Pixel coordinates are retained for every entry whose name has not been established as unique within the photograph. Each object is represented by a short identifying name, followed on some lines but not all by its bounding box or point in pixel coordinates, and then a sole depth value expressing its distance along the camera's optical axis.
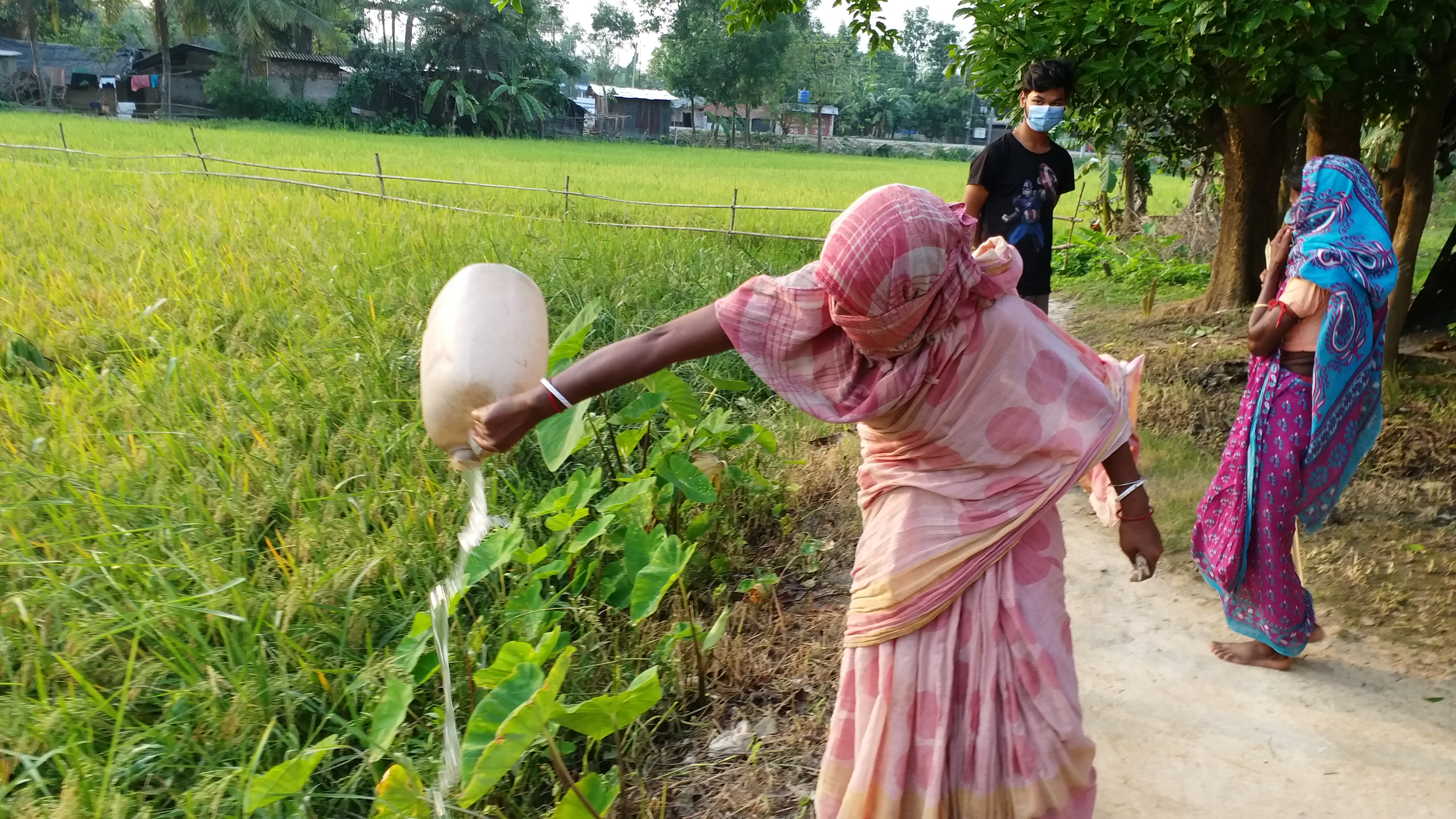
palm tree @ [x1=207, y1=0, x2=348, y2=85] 27.11
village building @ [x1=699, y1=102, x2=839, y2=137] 40.97
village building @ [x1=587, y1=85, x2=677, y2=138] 38.94
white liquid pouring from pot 1.74
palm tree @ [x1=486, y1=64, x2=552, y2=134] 30.39
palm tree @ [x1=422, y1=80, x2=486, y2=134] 29.27
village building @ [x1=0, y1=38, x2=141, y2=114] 29.73
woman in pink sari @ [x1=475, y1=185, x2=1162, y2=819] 1.41
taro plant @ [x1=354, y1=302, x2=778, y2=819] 1.58
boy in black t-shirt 3.33
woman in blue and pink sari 2.17
